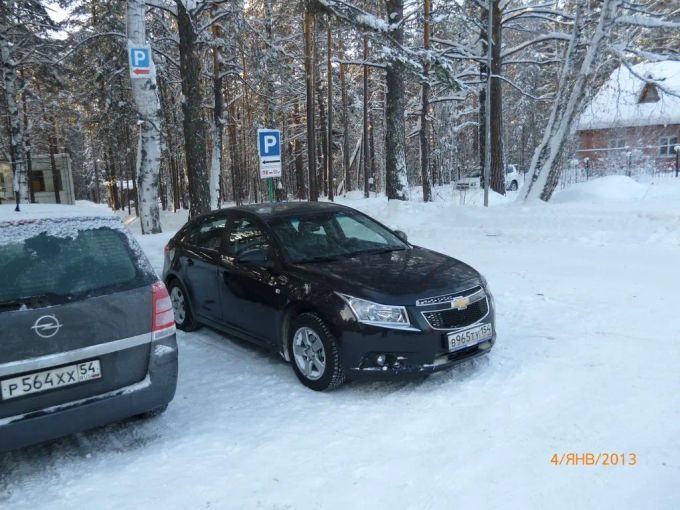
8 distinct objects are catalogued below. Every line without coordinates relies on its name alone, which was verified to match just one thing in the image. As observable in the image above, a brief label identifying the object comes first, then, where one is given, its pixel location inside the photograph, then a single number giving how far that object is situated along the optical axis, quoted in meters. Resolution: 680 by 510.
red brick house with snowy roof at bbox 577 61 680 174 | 22.88
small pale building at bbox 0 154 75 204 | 31.72
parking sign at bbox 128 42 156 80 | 11.33
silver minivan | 3.09
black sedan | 4.15
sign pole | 10.81
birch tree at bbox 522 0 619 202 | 13.23
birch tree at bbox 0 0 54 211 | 17.91
